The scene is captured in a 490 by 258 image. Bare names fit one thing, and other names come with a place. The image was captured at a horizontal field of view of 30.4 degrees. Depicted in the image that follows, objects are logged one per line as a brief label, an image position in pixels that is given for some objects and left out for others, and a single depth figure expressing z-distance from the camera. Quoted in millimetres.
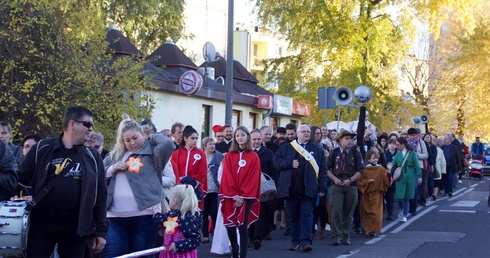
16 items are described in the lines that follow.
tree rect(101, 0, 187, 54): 38719
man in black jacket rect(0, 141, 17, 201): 7488
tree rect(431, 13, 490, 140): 49250
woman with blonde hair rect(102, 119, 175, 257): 8312
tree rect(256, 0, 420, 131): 32438
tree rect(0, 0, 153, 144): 16250
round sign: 27812
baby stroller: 40919
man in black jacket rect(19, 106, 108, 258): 6844
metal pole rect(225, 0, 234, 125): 20422
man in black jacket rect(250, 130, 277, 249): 14180
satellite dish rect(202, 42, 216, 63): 30000
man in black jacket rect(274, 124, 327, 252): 13633
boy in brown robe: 16281
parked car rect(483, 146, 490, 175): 45844
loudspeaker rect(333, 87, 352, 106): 20250
